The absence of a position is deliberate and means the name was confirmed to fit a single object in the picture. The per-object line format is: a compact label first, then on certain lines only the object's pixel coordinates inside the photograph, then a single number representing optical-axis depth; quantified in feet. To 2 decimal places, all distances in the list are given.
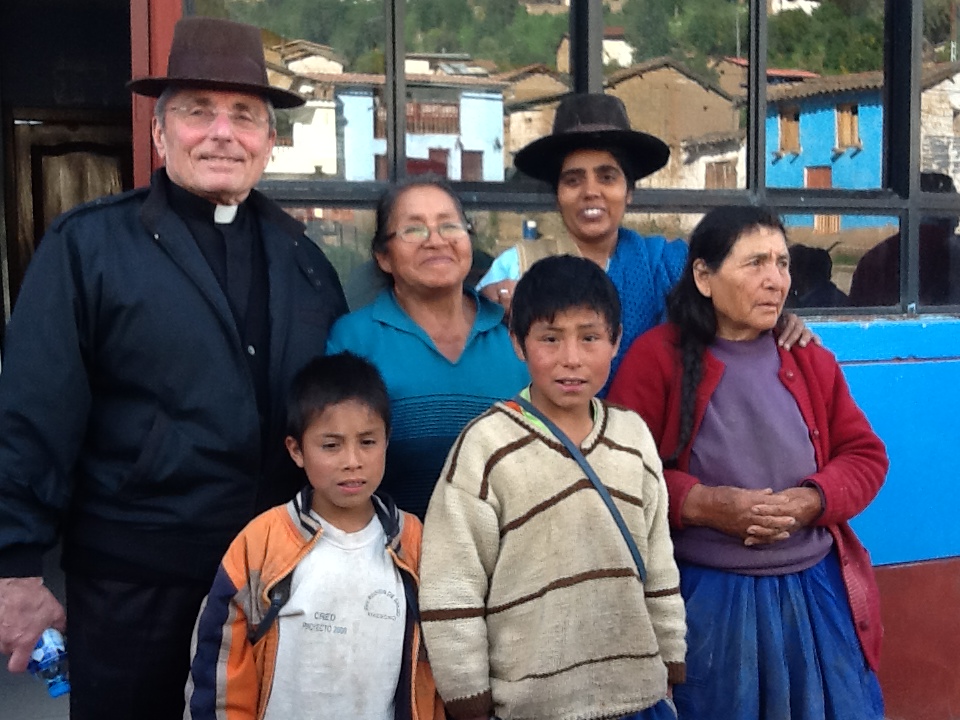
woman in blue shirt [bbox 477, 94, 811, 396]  8.64
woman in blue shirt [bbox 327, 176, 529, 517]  7.50
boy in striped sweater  6.40
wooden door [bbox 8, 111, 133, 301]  21.36
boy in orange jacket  6.56
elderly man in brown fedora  6.92
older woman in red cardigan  7.39
